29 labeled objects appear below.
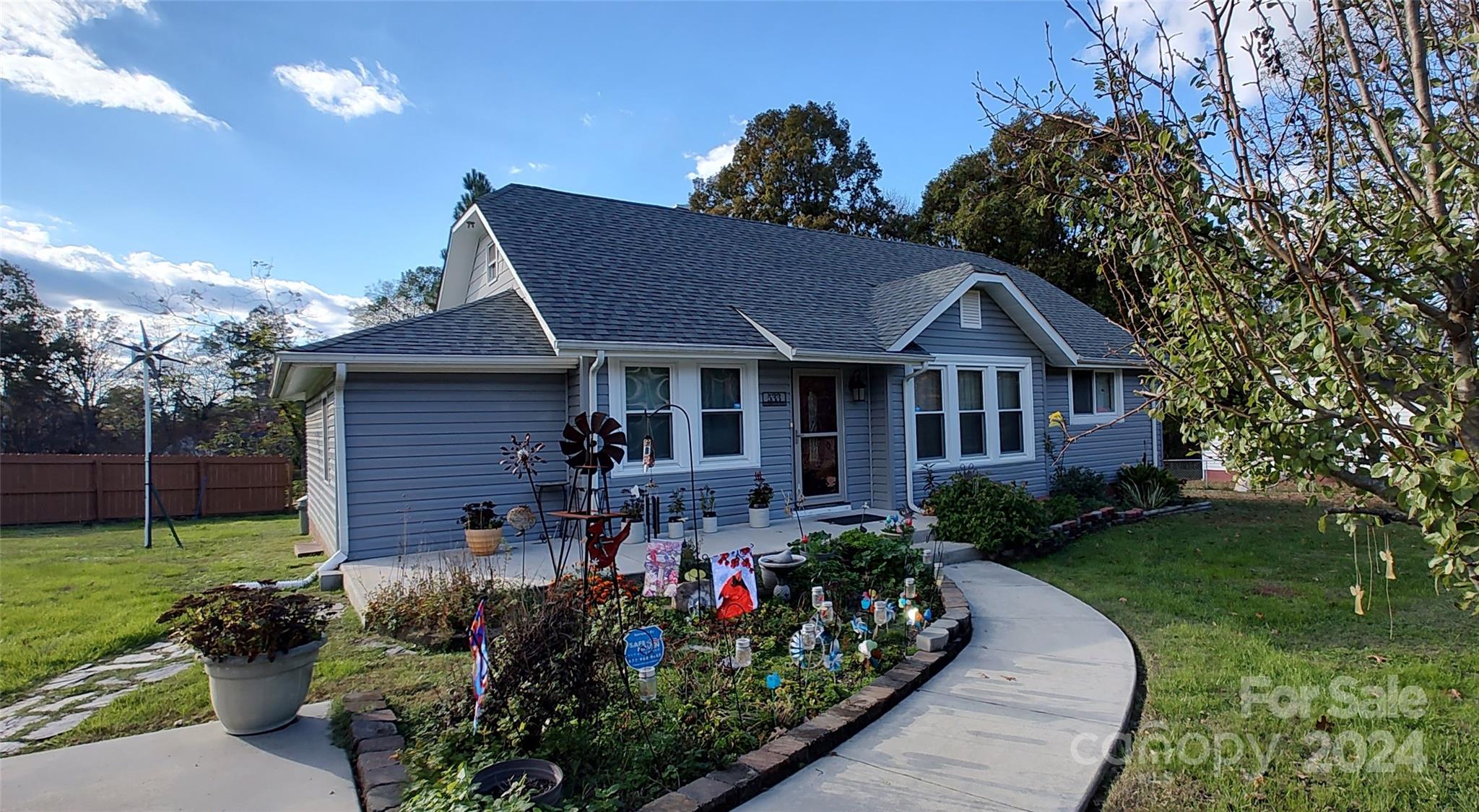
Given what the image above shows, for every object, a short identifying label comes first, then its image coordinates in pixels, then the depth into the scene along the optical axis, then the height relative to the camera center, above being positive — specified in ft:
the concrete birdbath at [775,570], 19.79 -4.01
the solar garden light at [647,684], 12.00 -4.36
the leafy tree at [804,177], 90.84 +32.32
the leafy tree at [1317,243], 6.84 +1.89
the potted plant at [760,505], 31.19 -3.42
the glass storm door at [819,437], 34.94 -0.58
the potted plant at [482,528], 25.81 -3.50
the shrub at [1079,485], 40.55 -3.77
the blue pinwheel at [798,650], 14.17 -4.49
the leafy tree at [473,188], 87.30 +30.07
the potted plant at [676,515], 28.73 -3.56
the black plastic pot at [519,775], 9.27 -4.61
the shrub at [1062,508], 29.30 -3.73
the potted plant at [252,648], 11.82 -3.53
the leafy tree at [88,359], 85.15 +10.08
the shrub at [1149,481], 41.01 -3.73
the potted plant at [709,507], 29.89 -3.40
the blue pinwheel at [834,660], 14.16 -4.67
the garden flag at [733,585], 15.46 -3.45
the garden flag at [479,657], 10.61 -3.36
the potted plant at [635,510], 28.11 -3.15
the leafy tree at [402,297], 98.68 +19.63
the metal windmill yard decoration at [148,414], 38.04 +1.43
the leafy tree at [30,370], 80.38 +8.35
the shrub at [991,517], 25.80 -3.56
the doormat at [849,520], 31.24 -4.22
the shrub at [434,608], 17.47 -4.46
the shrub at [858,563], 19.93 -4.03
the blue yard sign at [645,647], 11.47 -3.54
